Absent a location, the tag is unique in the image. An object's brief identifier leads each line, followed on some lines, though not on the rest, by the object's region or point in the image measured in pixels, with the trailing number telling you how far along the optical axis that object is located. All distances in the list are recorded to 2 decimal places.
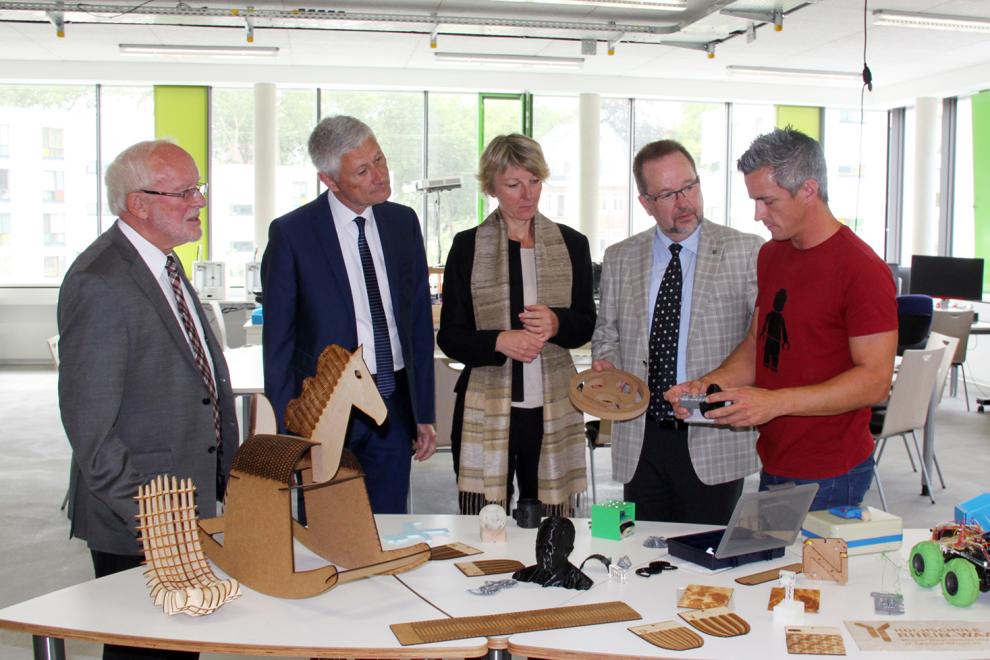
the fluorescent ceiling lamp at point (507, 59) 10.41
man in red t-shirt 2.29
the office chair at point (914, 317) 7.57
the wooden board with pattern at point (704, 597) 1.96
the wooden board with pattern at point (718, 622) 1.83
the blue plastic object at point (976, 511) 2.22
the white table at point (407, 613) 1.78
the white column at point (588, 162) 11.95
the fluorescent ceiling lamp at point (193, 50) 10.08
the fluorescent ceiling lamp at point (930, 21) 8.34
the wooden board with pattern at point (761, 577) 2.11
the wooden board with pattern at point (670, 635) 1.77
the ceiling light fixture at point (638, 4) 8.05
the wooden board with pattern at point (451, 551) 2.30
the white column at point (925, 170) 11.55
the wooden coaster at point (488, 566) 2.18
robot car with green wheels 1.96
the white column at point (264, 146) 11.40
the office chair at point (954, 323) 8.19
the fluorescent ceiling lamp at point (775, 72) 11.12
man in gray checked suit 2.76
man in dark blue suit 2.83
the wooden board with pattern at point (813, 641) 1.75
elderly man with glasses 2.15
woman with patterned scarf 3.01
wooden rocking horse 2.01
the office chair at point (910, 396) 5.08
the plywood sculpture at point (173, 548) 1.95
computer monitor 9.50
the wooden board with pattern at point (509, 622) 1.82
